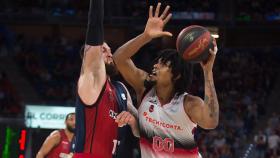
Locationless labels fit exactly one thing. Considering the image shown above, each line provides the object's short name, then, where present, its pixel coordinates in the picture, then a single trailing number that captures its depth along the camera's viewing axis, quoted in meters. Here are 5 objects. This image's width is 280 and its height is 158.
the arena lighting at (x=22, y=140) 15.74
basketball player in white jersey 7.04
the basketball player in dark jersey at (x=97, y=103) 6.46
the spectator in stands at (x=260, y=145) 22.37
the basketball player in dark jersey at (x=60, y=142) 11.84
